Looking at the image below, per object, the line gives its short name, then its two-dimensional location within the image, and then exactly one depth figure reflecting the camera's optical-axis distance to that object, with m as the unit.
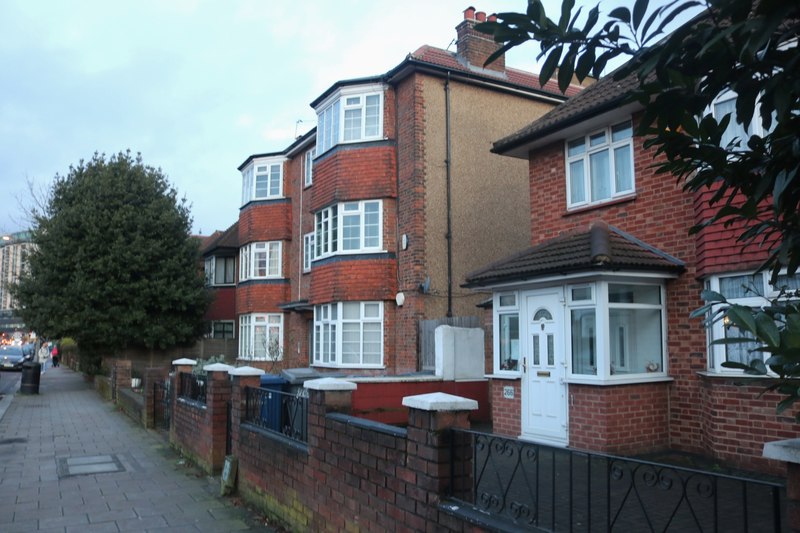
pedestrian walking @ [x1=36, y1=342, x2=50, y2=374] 54.62
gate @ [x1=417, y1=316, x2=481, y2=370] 14.75
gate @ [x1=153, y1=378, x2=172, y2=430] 13.90
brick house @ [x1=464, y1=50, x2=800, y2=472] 8.47
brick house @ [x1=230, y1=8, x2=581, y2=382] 16.67
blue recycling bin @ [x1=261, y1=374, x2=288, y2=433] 7.73
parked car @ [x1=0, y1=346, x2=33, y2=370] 37.25
